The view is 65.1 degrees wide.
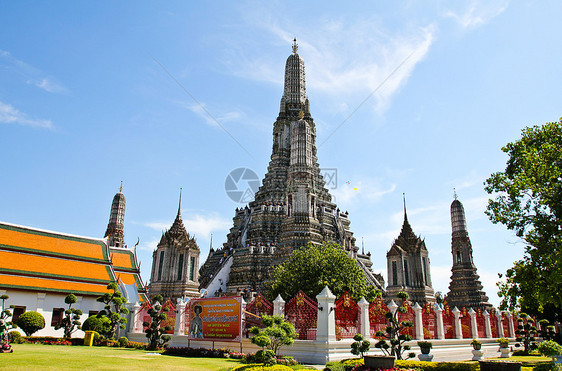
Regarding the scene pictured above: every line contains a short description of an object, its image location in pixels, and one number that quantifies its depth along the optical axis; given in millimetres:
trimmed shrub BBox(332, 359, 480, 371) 12195
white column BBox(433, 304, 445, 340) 20844
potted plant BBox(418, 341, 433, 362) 16045
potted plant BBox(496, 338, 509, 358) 19812
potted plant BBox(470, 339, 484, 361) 17844
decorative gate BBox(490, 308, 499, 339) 27125
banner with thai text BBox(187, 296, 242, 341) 16688
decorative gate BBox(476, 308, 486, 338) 25194
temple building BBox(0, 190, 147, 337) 22625
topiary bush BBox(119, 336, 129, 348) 20719
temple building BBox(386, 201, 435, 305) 37375
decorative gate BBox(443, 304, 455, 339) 22109
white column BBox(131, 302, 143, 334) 23203
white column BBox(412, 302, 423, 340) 18953
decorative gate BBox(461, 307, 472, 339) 23733
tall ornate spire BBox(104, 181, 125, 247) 48000
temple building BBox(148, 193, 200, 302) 38969
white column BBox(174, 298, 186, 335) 19953
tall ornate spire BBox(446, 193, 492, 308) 39938
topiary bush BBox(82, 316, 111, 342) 20922
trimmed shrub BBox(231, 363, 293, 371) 10101
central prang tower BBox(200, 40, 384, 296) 36031
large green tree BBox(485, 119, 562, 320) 16625
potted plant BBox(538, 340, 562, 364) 13047
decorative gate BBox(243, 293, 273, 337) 17156
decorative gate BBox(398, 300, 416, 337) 19091
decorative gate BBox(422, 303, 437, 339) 20328
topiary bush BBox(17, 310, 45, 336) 20172
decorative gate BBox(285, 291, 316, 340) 15773
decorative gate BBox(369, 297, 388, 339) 17344
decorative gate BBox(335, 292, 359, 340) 16078
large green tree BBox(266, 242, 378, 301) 21578
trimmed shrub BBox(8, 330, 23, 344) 18781
